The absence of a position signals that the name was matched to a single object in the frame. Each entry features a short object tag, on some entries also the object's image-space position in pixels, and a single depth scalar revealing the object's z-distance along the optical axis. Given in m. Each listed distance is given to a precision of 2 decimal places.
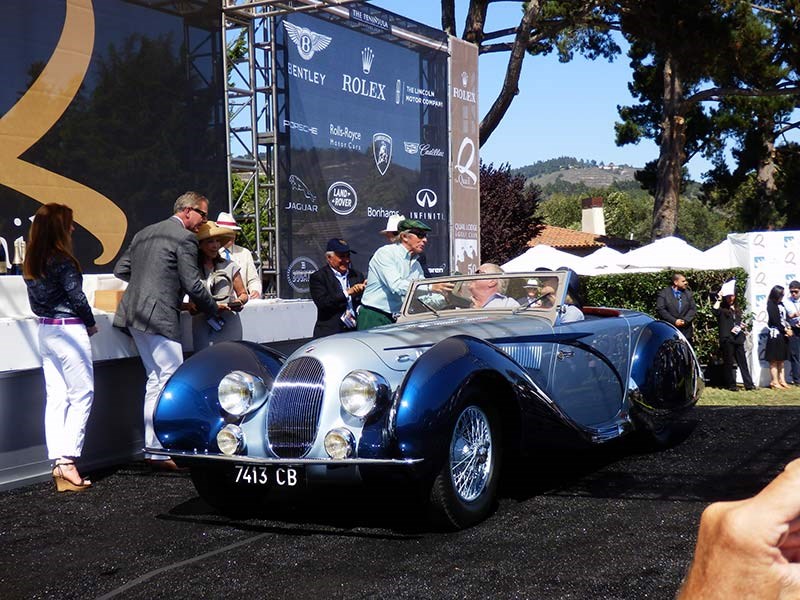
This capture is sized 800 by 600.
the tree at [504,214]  26.72
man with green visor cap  7.07
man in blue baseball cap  7.88
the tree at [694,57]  19.36
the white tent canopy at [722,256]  15.31
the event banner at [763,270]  14.61
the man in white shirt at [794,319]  14.43
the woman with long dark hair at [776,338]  14.18
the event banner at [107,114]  10.02
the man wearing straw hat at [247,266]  8.15
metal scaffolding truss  12.46
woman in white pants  6.14
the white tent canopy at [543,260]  18.16
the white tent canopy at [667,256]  16.53
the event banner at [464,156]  16.55
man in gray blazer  6.64
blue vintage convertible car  4.70
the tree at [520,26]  19.25
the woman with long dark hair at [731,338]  13.87
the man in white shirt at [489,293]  6.64
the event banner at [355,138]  12.87
